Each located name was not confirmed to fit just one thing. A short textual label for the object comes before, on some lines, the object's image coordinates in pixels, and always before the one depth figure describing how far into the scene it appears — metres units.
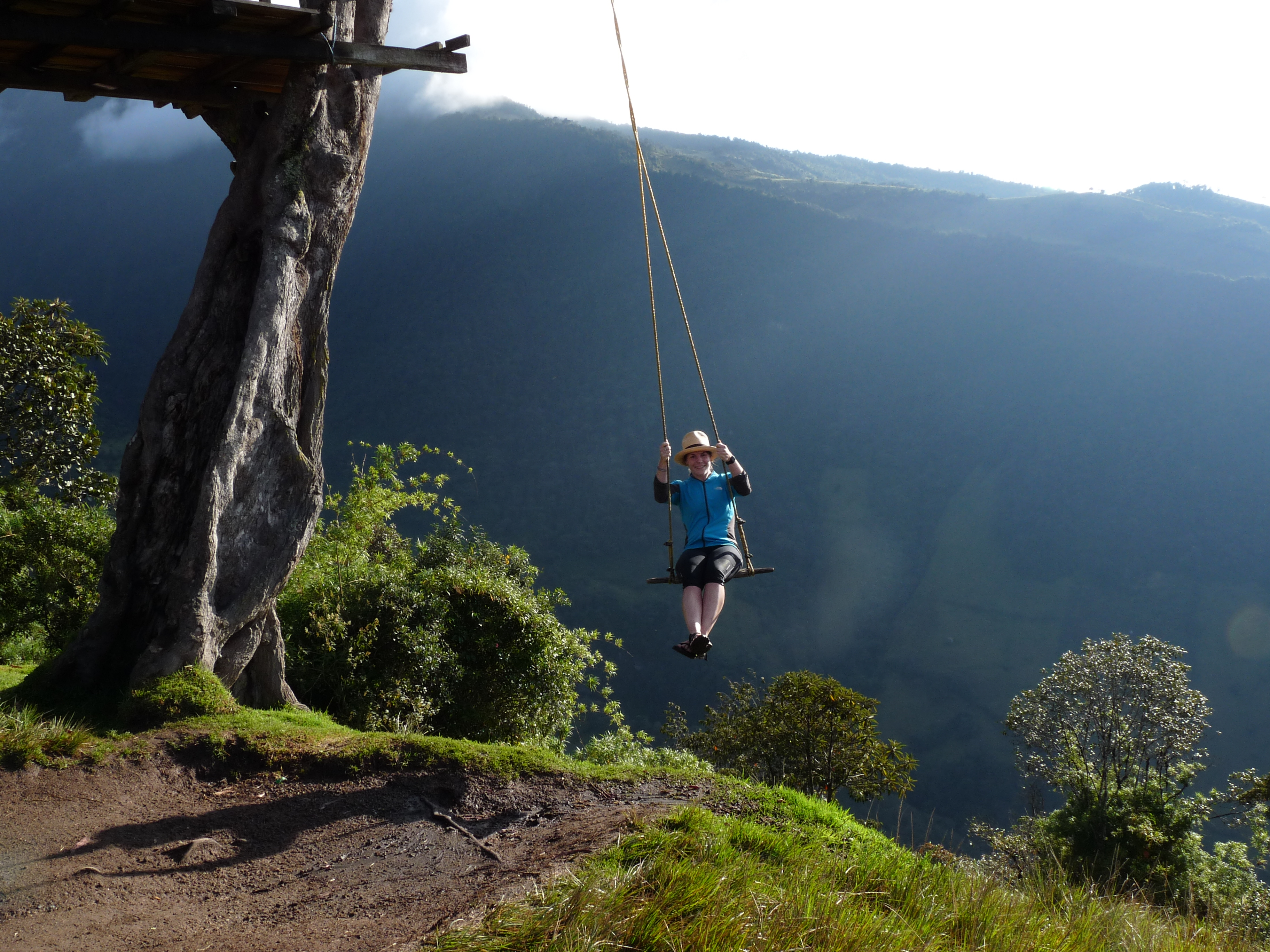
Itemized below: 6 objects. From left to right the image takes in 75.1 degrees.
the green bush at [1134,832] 12.31
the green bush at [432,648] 6.69
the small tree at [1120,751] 12.89
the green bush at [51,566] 8.45
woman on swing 5.73
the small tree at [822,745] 10.36
